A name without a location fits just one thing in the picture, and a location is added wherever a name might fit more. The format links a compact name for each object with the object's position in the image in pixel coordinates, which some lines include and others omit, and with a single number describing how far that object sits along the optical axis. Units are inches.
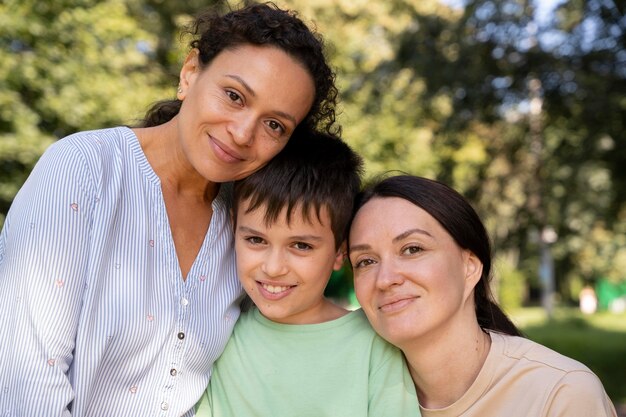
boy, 97.3
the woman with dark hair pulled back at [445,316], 88.7
